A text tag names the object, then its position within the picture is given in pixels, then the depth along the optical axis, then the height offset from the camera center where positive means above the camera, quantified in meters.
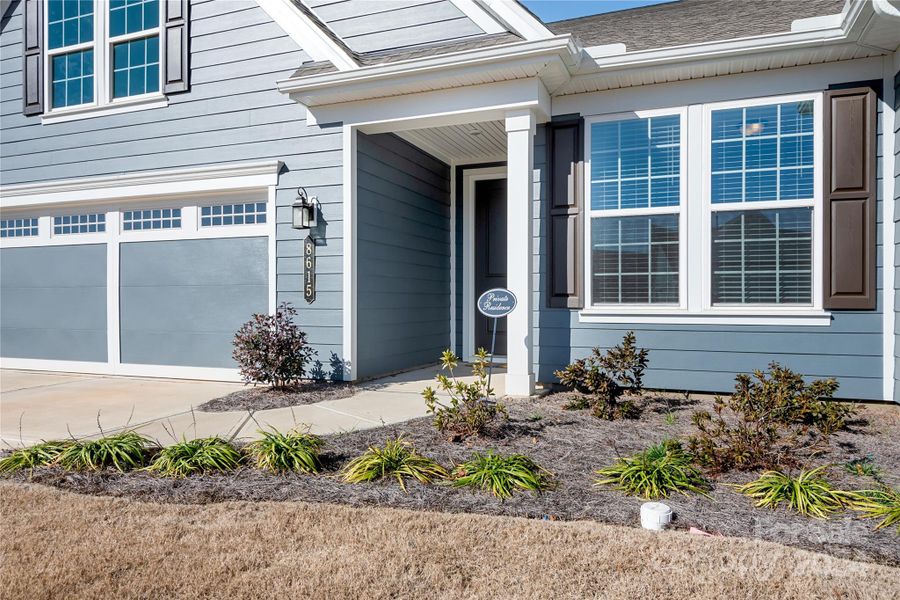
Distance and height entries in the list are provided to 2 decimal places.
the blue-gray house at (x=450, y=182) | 5.20 +1.26
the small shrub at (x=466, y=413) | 4.06 -0.81
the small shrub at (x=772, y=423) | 3.39 -0.81
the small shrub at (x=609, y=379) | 4.80 -0.67
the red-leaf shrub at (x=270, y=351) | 5.88 -0.54
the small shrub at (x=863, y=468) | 3.35 -0.99
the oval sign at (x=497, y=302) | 5.04 -0.03
